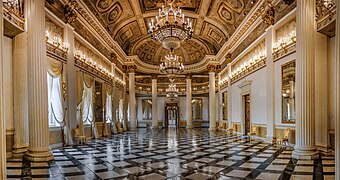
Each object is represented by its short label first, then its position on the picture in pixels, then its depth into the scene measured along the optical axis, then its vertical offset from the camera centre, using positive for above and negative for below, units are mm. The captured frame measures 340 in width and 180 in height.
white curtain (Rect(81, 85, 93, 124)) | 10625 -396
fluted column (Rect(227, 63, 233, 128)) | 16125 -443
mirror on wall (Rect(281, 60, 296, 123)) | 7542 +122
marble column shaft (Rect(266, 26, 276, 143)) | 8859 +268
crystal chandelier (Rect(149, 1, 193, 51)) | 9156 +2703
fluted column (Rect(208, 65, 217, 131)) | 18916 -62
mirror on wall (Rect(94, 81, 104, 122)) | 12406 -304
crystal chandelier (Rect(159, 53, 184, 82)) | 14284 +1865
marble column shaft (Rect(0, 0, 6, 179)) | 2816 -491
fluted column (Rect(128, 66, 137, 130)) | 19394 -93
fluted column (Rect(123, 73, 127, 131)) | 18530 -1293
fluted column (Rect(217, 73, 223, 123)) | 19309 -671
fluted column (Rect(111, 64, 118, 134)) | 15427 -395
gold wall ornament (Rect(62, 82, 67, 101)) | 8414 +300
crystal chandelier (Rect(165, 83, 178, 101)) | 21469 +508
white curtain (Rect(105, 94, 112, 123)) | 14531 -697
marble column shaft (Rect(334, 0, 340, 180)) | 2705 -79
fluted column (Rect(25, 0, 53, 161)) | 5637 +260
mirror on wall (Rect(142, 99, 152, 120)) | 26016 -1240
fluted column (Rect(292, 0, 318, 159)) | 5656 +232
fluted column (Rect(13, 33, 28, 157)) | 6309 +212
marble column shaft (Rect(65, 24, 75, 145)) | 8721 +492
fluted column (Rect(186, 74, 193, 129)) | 21614 -517
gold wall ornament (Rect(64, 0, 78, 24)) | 8781 +3251
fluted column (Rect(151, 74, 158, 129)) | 21938 -1426
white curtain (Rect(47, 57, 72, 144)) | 7810 +51
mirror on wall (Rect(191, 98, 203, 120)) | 26250 -1410
